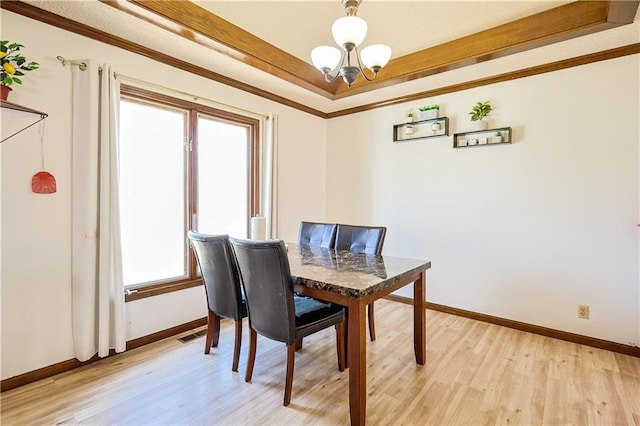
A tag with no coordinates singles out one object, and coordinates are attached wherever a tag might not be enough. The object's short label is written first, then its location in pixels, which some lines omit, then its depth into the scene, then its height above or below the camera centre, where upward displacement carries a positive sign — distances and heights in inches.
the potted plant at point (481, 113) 124.9 +38.1
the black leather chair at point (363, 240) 108.6 -9.9
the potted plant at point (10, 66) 72.8 +34.6
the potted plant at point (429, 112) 137.1 +42.8
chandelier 71.6 +39.0
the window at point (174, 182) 105.0 +10.9
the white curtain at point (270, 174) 140.8 +16.3
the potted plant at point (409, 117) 145.4 +42.6
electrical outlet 107.9 -33.3
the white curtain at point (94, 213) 89.2 -0.4
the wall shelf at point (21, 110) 75.3 +24.6
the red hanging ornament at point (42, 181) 82.9 +7.8
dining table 65.7 -16.1
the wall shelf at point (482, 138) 121.8 +29.1
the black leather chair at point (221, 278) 84.2 -18.1
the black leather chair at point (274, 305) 70.7 -21.5
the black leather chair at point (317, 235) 120.5 -8.9
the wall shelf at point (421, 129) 136.2 +36.2
